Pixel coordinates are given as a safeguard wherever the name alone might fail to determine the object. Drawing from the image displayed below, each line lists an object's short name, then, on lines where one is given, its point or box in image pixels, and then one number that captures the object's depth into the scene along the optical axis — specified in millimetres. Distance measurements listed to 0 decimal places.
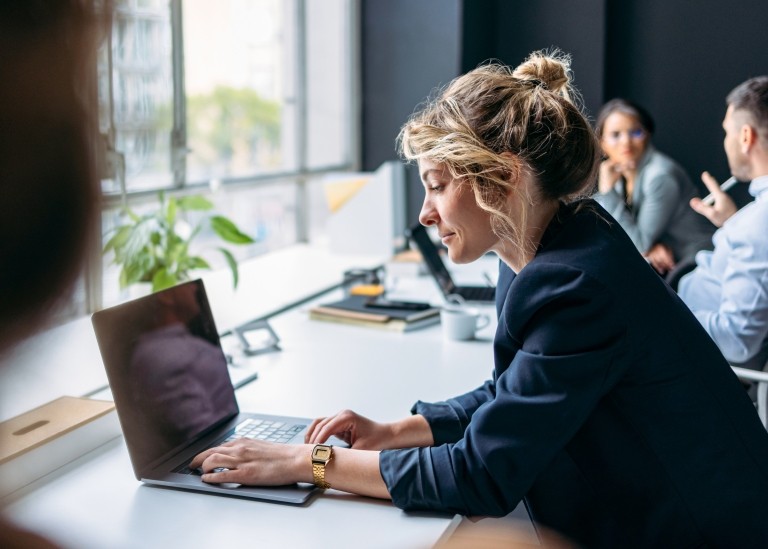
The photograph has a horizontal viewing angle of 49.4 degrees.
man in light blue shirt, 2232
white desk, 1140
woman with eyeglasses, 3947
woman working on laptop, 1172
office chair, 2146
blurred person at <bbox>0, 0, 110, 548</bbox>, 274
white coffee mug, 2254
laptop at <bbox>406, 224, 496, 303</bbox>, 2744
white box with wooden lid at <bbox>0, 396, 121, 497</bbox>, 1277
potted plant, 2197
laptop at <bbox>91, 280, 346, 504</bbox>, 1277
